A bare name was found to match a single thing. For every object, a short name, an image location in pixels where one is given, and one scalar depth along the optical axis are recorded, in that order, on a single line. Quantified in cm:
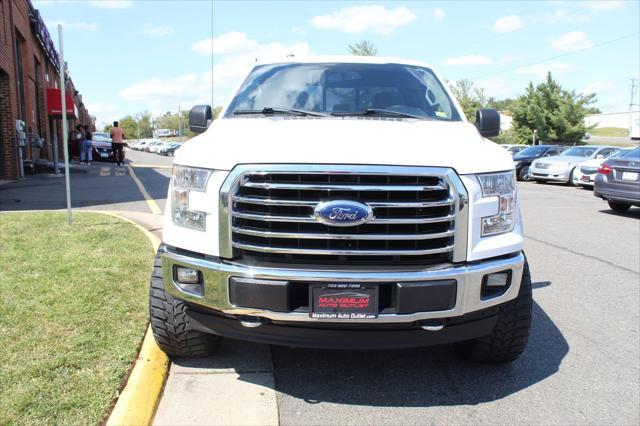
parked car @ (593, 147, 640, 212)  1032
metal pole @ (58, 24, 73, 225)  662
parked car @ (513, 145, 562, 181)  2197
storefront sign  2189
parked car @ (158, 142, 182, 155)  5559
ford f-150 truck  269
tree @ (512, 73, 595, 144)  4600
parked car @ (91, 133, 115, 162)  2619
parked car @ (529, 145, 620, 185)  1930
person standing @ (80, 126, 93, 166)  2283
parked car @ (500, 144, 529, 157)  2811
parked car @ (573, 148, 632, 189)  1739
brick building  1498
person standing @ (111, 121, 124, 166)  2142
